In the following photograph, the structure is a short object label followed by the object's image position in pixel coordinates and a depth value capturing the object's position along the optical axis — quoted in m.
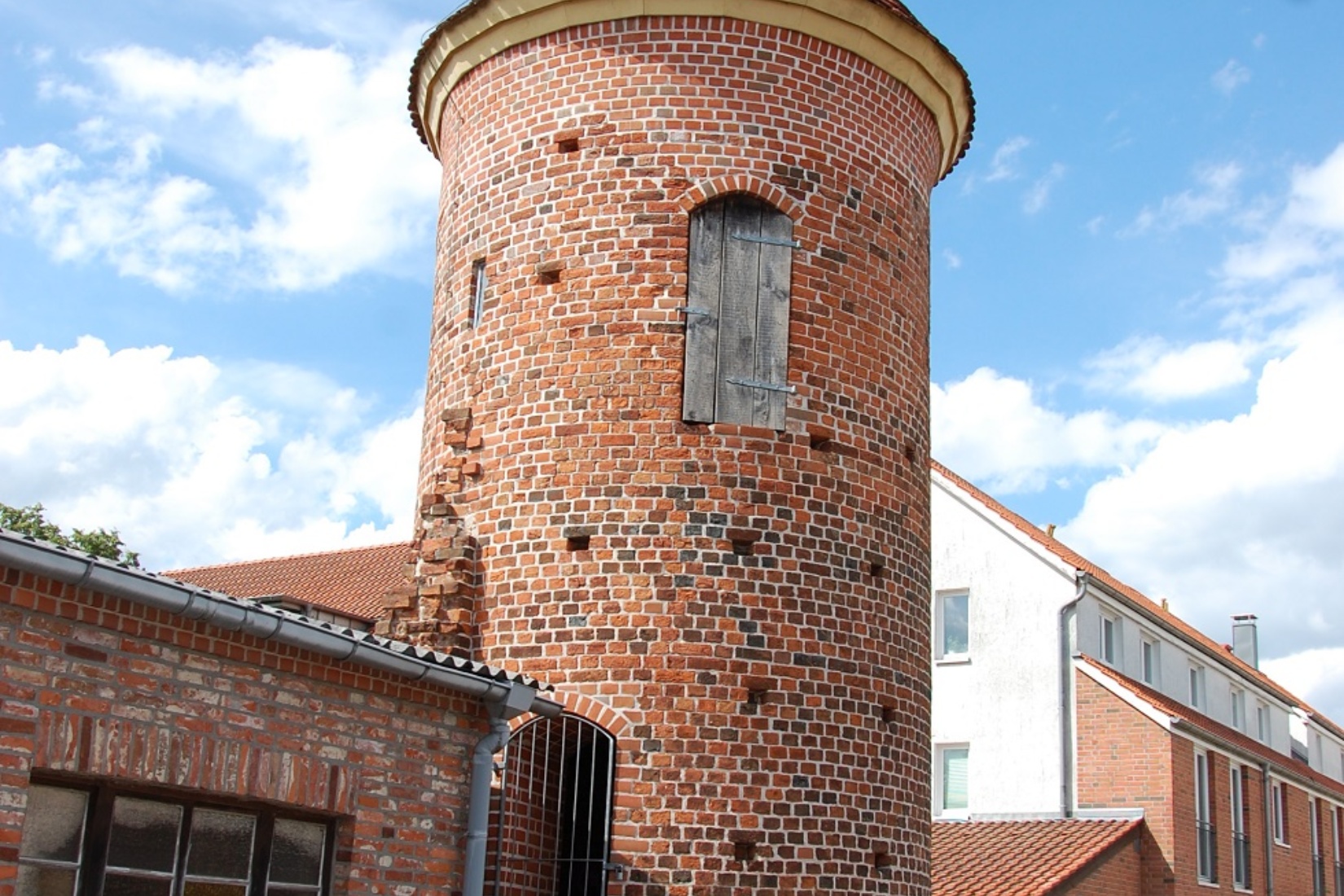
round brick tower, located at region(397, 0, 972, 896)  11.83
